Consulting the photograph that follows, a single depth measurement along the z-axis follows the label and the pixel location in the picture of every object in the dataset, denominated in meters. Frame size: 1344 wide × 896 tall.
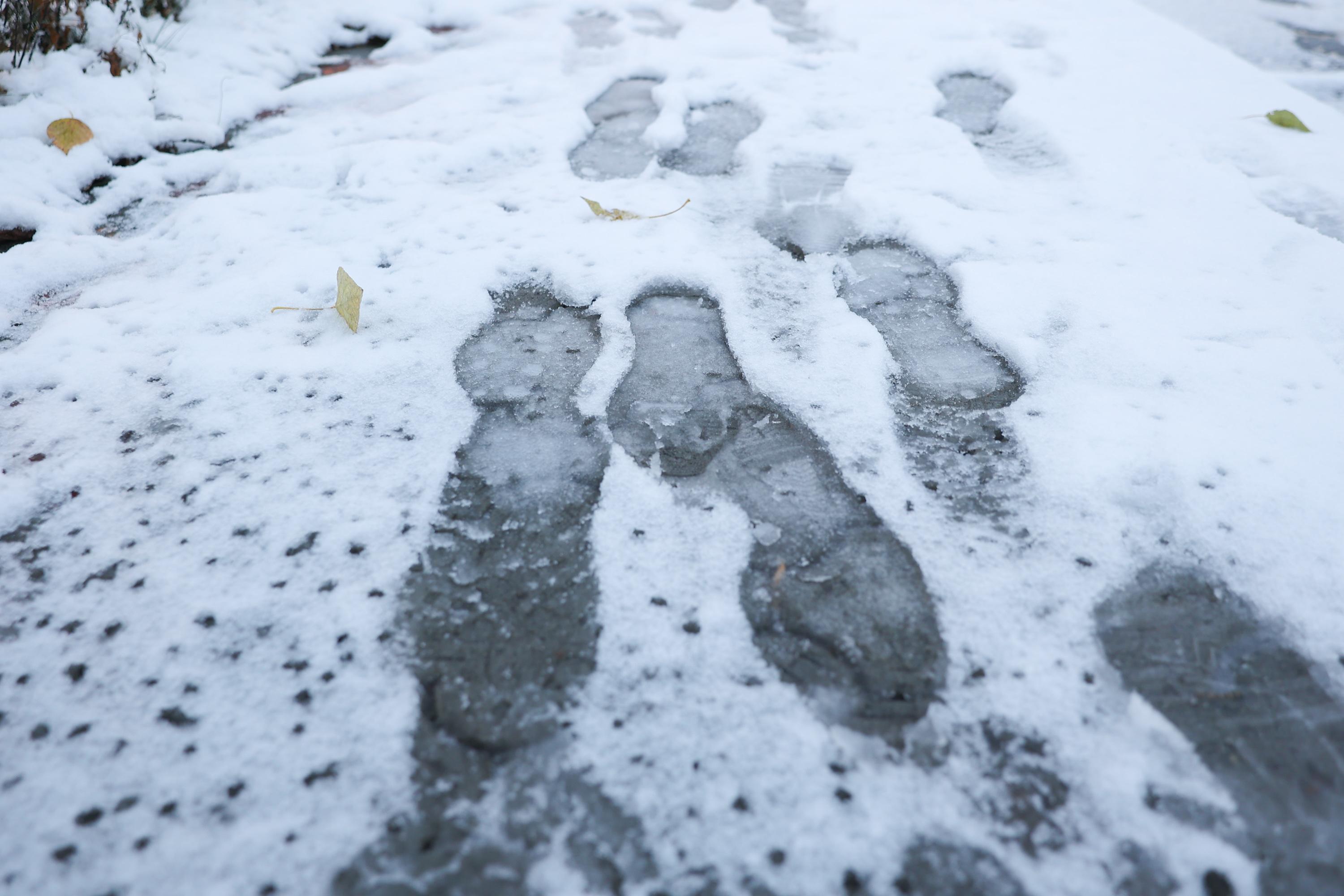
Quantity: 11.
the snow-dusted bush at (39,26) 2.36
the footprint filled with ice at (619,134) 2.40
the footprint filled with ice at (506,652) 0.90
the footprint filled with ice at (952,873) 0.87
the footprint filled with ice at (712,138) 2.41
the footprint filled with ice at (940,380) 1.36
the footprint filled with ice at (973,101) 2.66
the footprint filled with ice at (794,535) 1.07
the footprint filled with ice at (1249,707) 0.91
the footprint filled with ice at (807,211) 2.03
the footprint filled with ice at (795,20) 3.51
